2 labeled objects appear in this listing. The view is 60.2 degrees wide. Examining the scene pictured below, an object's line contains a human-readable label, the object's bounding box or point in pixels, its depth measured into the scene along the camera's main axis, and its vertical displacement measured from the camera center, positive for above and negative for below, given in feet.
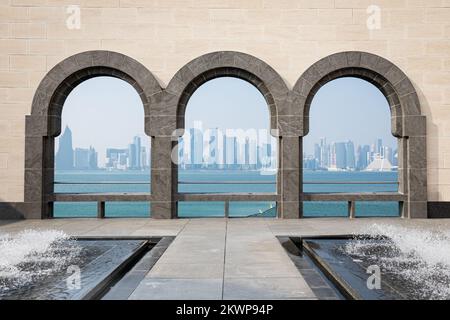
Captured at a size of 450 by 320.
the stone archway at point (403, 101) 36.86 +5.97
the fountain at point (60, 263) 15.34 -5.05
